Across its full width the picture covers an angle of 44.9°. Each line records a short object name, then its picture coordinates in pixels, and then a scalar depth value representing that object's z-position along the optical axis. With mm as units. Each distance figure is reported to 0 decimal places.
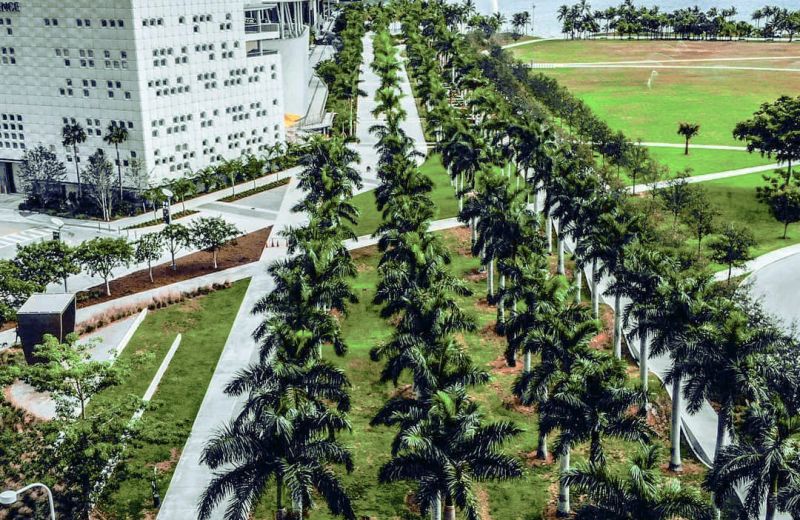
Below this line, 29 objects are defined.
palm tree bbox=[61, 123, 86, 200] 103938
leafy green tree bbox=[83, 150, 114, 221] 100375
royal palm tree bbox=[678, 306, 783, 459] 43656
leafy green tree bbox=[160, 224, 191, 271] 81125
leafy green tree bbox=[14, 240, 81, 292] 71250
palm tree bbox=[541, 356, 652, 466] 41969
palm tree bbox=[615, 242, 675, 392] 52000
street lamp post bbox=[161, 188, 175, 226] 85238
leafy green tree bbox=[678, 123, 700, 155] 123500
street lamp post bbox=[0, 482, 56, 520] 32719
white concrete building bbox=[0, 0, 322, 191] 102125
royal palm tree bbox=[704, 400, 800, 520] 37531
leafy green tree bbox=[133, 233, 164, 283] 79000
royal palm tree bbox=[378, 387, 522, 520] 37812
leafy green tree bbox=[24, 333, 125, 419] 46344
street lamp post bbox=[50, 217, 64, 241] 79506
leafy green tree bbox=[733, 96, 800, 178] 102562
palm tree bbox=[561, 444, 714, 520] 33750
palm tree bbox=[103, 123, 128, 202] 102500
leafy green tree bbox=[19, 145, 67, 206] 105438
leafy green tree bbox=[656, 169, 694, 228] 88125
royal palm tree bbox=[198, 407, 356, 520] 37969
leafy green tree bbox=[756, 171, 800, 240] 92500
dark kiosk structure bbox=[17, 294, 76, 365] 63531
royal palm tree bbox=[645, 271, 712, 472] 47250
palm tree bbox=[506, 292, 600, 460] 46156
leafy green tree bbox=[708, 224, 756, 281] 76562
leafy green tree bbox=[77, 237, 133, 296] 75250
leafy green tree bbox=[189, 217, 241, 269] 82125
